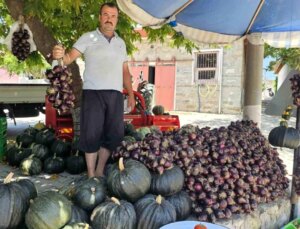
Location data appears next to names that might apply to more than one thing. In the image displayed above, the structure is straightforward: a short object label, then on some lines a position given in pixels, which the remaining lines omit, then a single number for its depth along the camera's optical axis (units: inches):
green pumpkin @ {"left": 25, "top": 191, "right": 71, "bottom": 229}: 103.8
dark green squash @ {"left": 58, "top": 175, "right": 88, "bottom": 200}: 127.8
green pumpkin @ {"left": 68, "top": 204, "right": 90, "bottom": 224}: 113.6
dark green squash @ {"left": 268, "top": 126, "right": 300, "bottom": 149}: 173.0
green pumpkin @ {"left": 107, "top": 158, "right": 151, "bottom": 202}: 125.6
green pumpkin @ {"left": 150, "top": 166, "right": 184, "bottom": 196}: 133.3
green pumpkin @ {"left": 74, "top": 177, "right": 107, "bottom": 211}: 122.5
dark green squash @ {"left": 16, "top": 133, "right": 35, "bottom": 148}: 253.4
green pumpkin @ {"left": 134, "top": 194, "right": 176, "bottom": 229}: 117.0
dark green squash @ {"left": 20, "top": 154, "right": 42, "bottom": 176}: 208.5
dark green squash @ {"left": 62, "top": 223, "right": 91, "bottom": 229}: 104.2
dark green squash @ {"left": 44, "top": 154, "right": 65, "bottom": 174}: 214.4
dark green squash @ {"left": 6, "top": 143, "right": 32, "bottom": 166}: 229.0
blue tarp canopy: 166.7
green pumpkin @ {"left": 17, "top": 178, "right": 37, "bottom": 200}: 116.8
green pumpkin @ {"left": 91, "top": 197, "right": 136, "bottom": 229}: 112.3
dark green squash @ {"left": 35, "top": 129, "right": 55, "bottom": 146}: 238.2
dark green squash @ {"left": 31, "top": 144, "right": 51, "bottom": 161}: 225.9
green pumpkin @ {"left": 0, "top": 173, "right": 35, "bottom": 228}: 106.3
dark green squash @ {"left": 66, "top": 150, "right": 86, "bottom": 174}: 213.8
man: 159.5
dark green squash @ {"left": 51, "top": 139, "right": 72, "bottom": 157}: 227.8
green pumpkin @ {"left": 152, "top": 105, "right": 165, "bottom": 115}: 370.8
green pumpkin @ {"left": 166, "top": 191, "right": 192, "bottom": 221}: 133.6
